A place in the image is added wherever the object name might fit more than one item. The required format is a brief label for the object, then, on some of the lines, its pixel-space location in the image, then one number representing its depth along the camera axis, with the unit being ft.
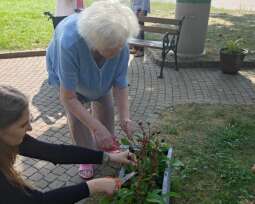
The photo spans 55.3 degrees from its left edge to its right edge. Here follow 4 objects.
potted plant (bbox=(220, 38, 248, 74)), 13.76
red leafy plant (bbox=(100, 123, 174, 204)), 4.96
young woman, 3.80
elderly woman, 5.33
